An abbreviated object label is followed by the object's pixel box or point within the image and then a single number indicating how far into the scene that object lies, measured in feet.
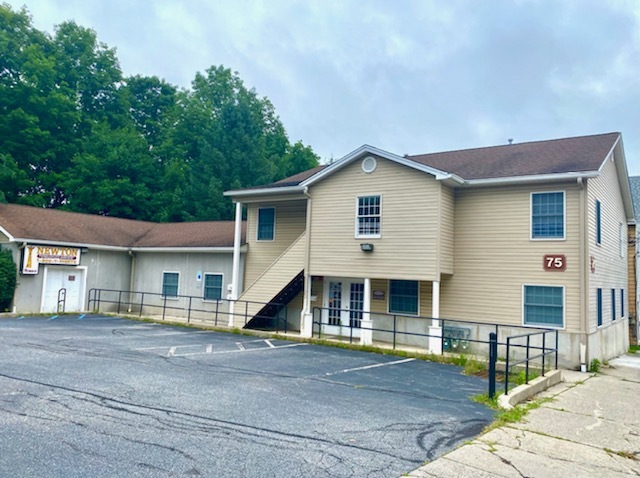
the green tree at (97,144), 107.96
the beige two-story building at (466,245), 43.21
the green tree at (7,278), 59.67
